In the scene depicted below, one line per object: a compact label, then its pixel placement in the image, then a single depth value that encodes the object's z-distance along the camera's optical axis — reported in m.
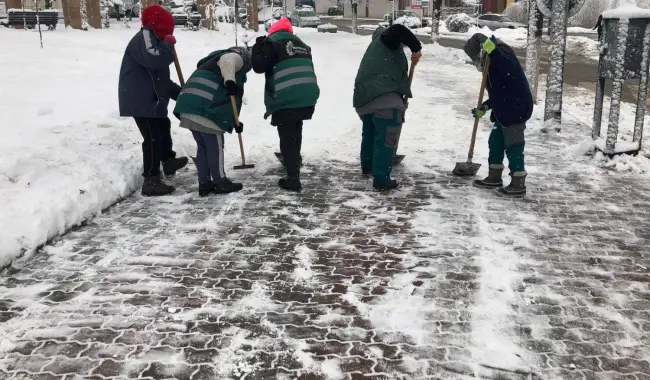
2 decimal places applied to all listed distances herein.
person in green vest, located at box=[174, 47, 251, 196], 5.32
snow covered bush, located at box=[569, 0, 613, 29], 39.74
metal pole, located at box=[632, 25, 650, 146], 6.30
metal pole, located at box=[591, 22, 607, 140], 6.83
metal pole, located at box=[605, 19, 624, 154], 6.35
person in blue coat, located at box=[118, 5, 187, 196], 5.29
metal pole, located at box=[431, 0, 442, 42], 26.52
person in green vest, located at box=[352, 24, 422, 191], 5.62
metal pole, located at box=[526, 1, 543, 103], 9.81
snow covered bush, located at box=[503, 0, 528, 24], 41.57
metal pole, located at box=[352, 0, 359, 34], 30.78
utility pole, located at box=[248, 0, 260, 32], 27.25
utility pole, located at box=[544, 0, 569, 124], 8.03
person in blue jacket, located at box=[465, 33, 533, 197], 5.49
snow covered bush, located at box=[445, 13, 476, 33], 36.41
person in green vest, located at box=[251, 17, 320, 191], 5.41
